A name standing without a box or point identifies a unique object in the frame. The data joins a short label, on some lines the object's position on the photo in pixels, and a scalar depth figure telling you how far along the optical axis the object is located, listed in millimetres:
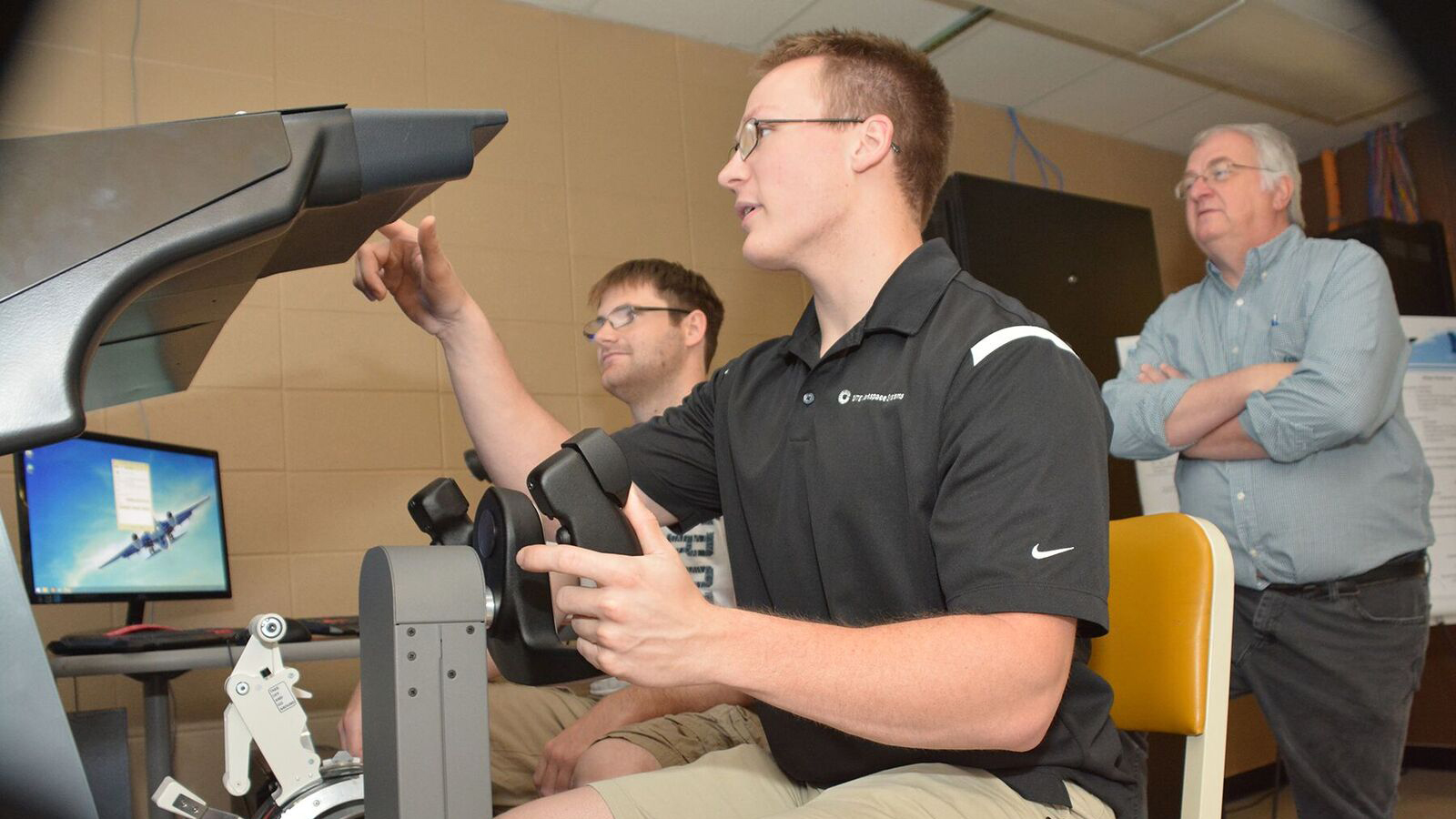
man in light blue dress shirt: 2082
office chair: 1231
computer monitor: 2236
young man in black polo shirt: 918
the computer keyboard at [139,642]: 2139
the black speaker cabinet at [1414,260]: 4484
